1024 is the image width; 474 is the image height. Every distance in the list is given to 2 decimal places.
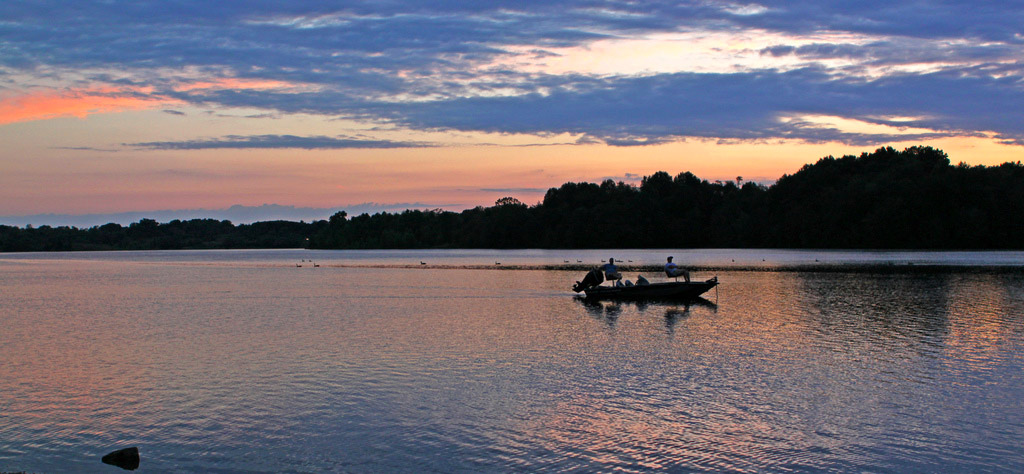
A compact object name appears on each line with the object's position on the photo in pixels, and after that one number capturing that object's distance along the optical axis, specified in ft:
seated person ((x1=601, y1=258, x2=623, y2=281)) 126.51
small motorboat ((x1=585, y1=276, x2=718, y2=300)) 116.16
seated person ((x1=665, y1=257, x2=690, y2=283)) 120.06
